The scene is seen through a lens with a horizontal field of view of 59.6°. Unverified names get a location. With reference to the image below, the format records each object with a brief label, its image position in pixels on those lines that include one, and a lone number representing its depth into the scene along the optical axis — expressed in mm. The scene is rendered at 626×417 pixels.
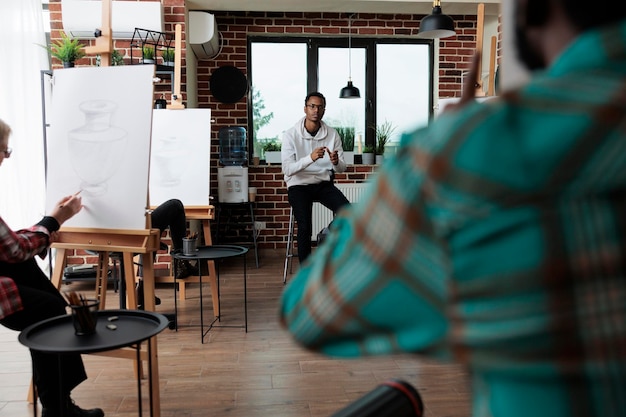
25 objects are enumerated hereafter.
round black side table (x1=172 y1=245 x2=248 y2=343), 2986
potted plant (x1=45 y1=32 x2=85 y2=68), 3773
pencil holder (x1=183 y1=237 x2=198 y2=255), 3059
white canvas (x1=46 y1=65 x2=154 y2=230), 2377
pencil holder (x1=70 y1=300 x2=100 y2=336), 1454
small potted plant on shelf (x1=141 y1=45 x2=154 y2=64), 4258
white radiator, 5754
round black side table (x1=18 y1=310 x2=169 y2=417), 1381
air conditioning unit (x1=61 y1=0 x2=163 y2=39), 4277
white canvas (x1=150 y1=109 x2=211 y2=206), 3793
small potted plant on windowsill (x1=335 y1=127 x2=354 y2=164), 5992
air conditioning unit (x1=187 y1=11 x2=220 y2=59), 5055
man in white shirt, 4270
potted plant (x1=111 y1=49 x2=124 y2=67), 4080
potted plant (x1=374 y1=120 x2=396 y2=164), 6004
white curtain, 3934
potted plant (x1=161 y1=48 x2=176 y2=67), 4412
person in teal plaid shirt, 440
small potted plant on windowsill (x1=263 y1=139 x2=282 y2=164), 5891
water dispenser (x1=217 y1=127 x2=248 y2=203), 5277
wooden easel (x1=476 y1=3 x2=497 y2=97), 3545
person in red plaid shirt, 1903
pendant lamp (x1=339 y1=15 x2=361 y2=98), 5500
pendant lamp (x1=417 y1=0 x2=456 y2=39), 3660
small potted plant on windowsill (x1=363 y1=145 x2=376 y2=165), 5859
